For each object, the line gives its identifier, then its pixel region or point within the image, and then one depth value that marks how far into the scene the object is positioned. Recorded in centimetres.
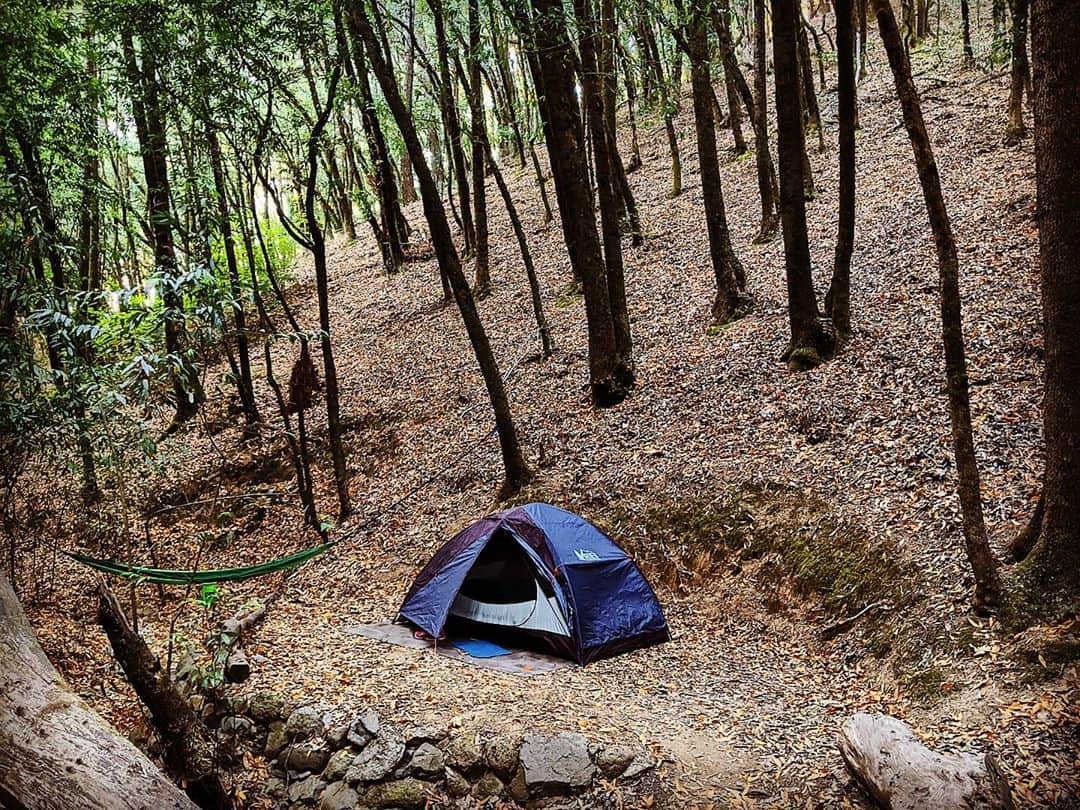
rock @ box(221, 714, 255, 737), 600
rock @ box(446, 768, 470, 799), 505
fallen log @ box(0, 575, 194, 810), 390
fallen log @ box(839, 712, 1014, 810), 362
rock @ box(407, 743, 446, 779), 516
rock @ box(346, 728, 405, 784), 522
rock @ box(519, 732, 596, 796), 482
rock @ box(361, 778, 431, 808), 506
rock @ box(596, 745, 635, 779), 481
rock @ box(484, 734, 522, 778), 502
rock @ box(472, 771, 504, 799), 497
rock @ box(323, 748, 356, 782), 534
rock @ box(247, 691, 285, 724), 596
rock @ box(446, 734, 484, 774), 511
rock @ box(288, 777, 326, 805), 534
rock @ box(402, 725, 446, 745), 530
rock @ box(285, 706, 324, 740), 567
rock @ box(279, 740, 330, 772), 550
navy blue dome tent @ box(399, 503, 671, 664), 664
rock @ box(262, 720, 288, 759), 574
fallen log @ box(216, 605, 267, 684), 642
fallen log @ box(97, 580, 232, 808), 514
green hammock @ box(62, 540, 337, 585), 717
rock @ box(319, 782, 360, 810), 514
